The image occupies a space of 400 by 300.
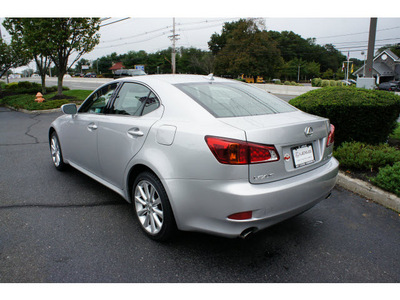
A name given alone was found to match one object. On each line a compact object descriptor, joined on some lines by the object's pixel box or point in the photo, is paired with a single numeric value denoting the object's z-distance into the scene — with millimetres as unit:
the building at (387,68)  65125
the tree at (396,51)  92175
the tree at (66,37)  14969
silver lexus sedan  2344
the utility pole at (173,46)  43450
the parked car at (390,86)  38809
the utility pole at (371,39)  7934
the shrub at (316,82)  31036
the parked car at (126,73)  33953
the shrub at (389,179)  3852
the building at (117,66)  111188
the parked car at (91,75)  76994
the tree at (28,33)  14898
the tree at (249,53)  64438
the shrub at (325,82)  29581
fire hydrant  14978
